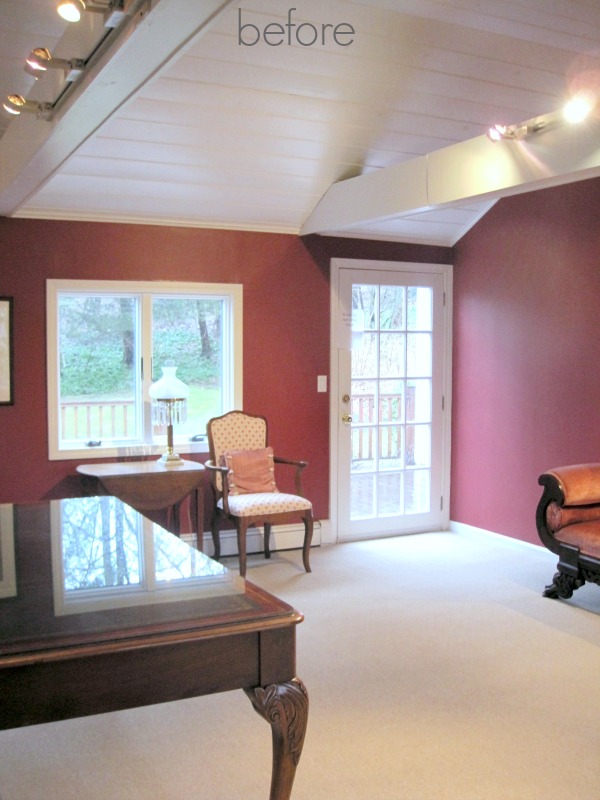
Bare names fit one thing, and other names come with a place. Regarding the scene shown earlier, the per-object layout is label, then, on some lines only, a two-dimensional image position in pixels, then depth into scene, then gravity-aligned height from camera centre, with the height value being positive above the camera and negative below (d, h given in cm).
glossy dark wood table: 139 -47
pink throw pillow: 482 -55
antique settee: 394 -72
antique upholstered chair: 455 -61
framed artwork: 447 +17
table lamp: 466 -8
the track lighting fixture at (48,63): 217 +90
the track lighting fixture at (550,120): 300 +106
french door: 550 -12
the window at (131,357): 473 +15
